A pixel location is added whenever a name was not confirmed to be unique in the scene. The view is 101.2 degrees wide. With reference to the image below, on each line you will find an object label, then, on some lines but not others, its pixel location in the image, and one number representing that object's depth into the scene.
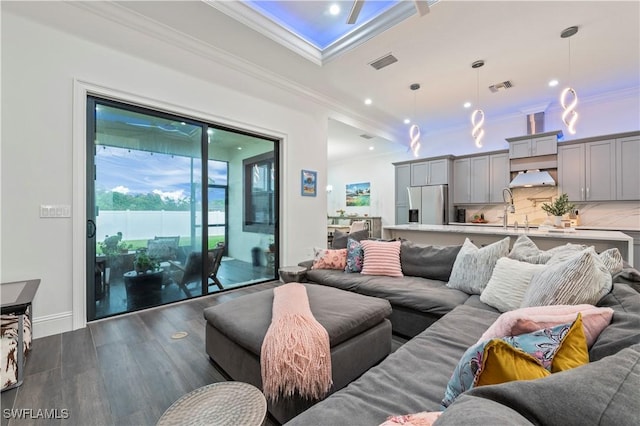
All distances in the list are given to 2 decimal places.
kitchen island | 2.65
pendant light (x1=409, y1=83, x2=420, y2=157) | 4.30
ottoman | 1.53
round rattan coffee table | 0.90
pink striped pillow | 3.00
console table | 1.68
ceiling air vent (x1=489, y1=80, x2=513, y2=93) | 4.31
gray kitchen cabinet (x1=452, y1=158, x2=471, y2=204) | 6.21
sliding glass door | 2.82
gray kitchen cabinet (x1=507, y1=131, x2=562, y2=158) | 4.99
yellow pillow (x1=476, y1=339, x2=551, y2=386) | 0.69
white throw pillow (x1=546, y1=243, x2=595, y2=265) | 1.80
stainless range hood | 4.99
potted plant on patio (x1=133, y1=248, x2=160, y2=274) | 3.09
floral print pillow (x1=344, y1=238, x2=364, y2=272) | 3.17
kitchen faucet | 3.87
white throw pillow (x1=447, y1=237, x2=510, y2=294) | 2.32
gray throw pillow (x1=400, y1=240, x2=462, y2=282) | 2.79
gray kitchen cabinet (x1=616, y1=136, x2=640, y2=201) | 4.27
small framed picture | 4.59
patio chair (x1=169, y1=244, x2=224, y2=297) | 3.38
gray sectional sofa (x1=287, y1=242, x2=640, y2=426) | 0.49
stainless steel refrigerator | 6.23
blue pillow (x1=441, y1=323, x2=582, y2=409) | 0.76
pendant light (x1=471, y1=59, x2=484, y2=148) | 3.72
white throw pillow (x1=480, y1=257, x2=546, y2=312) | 1.86
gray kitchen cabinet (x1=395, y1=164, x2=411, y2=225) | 7.02
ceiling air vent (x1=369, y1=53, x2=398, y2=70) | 3.61
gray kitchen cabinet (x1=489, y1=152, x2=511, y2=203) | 5.60
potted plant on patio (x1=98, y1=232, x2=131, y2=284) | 2.87
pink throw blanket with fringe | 1.33
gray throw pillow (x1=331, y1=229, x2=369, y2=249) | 3.60
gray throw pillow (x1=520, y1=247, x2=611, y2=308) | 1.33
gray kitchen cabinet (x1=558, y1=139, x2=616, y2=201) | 4.48
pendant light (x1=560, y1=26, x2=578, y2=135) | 3.06
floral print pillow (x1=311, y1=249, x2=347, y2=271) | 3.32
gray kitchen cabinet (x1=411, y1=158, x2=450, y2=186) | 6.30
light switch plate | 2.41
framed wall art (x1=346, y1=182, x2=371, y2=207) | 8.80
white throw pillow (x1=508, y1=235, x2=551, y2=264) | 2.06
